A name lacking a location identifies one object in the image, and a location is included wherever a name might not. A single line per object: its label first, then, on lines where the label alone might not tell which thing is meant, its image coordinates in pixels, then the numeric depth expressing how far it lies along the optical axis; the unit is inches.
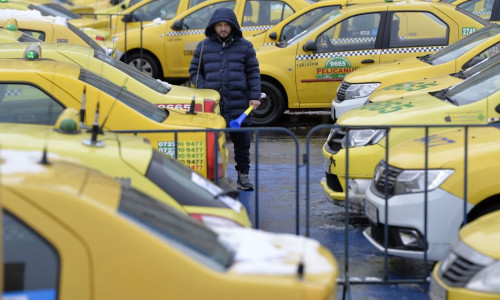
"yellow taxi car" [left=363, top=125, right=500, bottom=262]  389.7
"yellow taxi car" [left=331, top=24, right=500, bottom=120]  695.4
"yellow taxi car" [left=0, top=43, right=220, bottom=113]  539.5
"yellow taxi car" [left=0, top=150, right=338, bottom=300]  226.5
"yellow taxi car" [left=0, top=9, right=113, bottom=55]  785.4
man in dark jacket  567.0
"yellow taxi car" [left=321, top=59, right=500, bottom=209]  477.5
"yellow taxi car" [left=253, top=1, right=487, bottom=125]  803.8
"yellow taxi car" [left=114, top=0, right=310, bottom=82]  973.3
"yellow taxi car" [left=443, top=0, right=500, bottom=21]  913.0
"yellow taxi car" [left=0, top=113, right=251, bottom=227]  308.6
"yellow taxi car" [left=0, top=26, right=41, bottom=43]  627.1
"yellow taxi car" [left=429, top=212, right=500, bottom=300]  306.7
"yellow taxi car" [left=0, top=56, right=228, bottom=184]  425.9
